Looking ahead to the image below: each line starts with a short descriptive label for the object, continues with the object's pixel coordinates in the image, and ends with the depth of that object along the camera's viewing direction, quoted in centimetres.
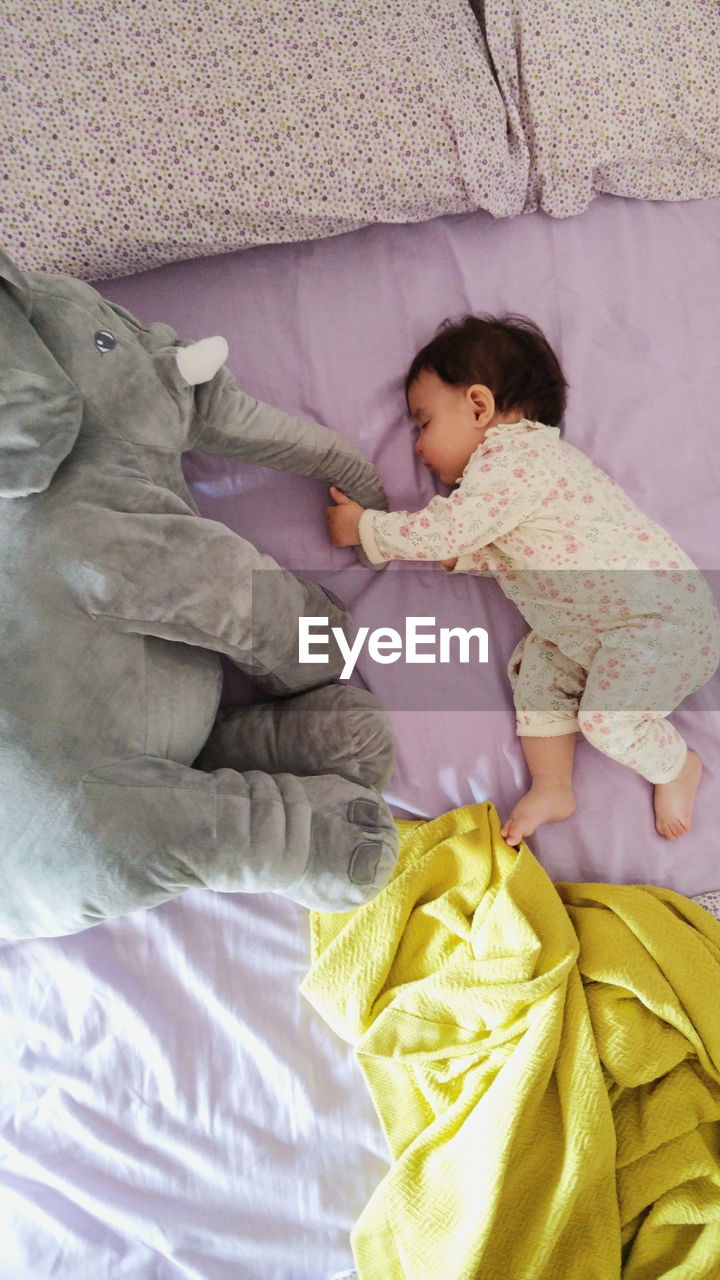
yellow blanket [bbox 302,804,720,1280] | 82
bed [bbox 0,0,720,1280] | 91
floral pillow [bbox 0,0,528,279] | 96
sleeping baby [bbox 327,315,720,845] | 101
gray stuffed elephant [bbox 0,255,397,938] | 71
